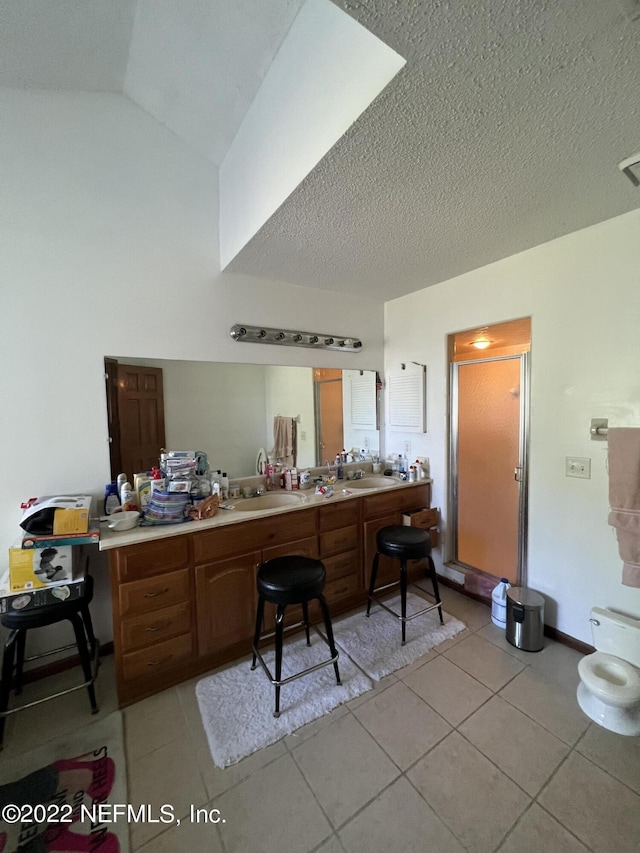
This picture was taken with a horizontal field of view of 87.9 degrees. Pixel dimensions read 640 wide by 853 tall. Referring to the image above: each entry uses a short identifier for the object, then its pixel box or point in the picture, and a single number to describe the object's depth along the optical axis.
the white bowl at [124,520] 1.71
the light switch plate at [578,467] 1.92
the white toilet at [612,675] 1.48
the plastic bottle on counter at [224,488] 2.29
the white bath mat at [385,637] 1.92
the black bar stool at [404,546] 2.06
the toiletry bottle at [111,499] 1.88
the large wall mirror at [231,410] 2.04
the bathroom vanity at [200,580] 1.64
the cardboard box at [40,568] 1.47
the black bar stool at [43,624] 1.47
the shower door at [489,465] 2.38
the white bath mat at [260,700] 1.49
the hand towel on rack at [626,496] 1.59
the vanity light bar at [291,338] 2.32
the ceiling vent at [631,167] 1.32
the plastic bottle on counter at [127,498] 1.87
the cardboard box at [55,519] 1.52
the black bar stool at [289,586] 1.59
